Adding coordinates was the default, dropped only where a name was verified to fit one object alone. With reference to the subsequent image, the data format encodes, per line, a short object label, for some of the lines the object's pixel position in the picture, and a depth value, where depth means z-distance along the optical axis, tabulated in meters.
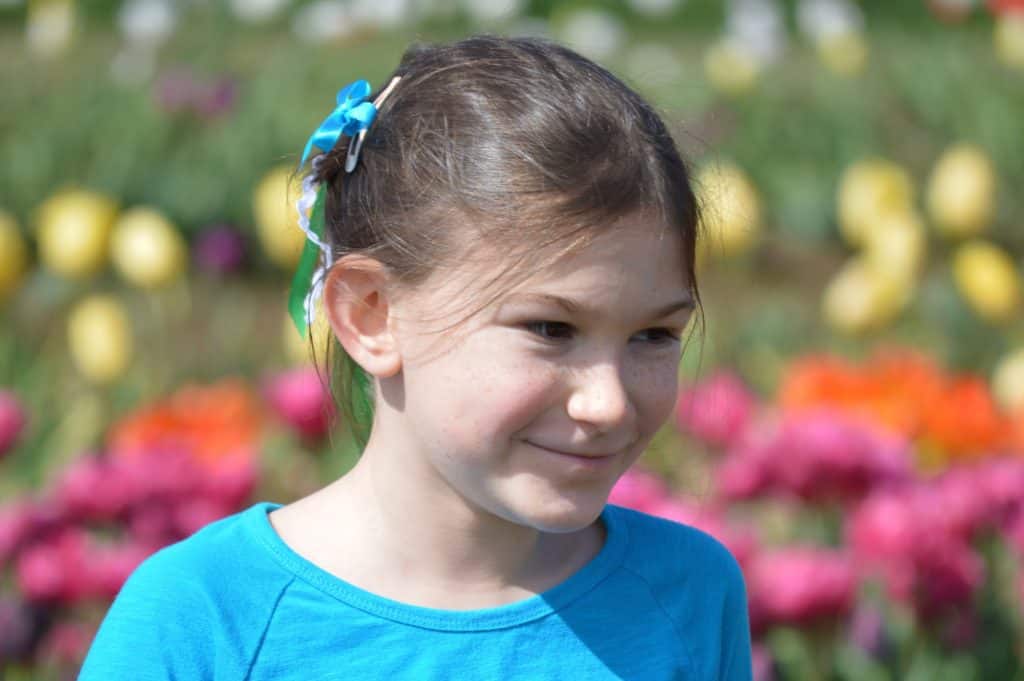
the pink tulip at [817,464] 5.20
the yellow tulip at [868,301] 8.20
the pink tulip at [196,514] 4.81
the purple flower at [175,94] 12.86
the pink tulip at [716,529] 4.58
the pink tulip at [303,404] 6.20
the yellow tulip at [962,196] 9.87
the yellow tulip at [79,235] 8.92
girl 2.74
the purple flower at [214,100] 12.91
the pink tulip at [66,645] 4.58
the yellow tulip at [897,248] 8.46
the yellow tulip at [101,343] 7.60
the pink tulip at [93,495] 4.85
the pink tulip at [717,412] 6.10
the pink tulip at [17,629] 4.56
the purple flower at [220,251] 10.29
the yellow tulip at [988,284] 8.53
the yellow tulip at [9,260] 8.60
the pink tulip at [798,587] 4.49
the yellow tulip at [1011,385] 7.35
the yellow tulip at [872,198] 9.54
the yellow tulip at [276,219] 9.23
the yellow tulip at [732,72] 13.98
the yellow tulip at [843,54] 15.11
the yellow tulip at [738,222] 8.73
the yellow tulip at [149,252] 8.55
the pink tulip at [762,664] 4.42
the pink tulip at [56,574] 4.56
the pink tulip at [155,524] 4.81
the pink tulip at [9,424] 6.22
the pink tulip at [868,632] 4.66
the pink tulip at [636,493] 4.70
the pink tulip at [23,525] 4.73
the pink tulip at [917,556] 4.80
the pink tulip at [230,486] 4.92
